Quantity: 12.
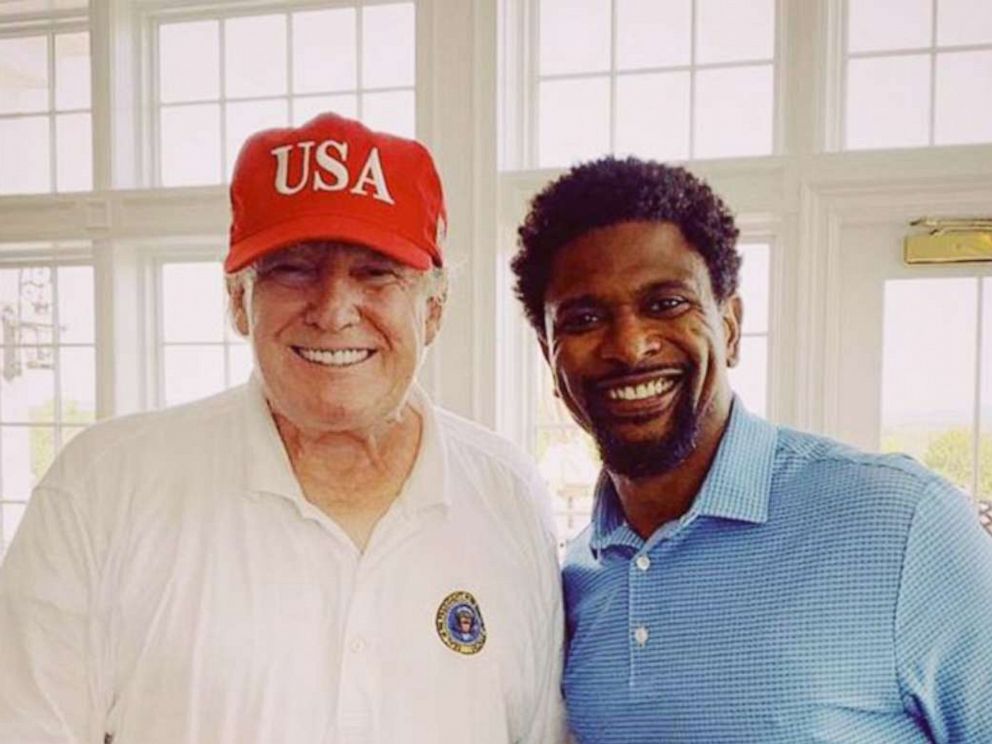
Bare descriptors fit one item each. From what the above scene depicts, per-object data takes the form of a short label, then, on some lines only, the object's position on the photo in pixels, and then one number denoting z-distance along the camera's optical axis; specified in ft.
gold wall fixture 9.35
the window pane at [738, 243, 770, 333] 10.31
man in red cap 3.84
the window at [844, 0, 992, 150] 9.69
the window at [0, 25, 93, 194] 12.67
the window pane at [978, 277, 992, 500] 9.61
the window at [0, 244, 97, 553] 12.79
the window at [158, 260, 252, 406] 12.39
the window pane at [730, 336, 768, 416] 10.31
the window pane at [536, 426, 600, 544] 10.96
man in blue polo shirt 3.60
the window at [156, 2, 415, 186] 11.46
